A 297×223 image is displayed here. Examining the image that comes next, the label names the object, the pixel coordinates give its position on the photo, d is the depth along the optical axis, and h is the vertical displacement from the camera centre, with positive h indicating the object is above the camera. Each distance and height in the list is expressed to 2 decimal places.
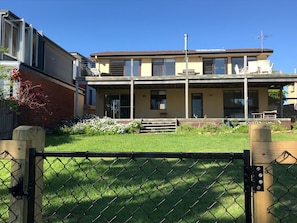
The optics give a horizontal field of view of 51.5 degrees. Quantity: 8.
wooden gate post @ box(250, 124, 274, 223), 1.72 -0.32
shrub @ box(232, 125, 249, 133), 15.23 -0.40
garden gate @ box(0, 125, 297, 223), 1.74 -0.92
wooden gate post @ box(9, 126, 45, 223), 1.89 -0.32
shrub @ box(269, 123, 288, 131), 16.19 -0.30
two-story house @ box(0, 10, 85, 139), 15.32 +3.40
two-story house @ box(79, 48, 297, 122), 22.38 +2.34
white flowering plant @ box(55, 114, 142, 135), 15.64 -0.37
